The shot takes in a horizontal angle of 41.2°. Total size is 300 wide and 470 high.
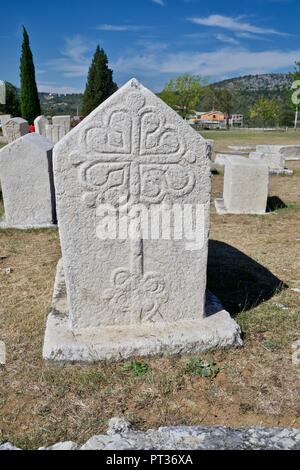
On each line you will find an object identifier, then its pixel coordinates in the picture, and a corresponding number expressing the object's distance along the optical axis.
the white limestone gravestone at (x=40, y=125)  18.78
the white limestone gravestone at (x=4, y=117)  25.14
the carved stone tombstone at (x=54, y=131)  16.98
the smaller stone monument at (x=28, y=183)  5.64
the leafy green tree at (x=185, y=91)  54.16
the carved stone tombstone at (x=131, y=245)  2.52
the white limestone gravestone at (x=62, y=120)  21.59
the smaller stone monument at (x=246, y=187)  6.64
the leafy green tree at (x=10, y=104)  34.23
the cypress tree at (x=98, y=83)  44.64
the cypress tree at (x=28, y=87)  32.66
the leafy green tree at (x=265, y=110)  50.94
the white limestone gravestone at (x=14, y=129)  16.59
